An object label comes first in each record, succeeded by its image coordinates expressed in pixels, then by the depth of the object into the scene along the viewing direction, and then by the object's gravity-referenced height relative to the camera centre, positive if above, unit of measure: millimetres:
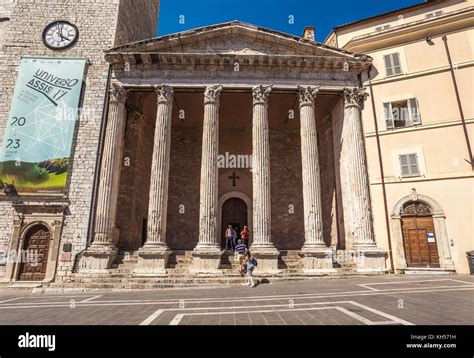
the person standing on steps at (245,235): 13719 +474
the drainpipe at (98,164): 13086 +3874
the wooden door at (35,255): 12617 -437
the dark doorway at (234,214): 19094 +2062
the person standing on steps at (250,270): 10508 -937
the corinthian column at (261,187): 12391 +2697
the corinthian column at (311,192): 12500 +2500
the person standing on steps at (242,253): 11719 -354
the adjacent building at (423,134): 12828 +5306
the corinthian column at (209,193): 12258 +2380
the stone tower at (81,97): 12852 +7493
